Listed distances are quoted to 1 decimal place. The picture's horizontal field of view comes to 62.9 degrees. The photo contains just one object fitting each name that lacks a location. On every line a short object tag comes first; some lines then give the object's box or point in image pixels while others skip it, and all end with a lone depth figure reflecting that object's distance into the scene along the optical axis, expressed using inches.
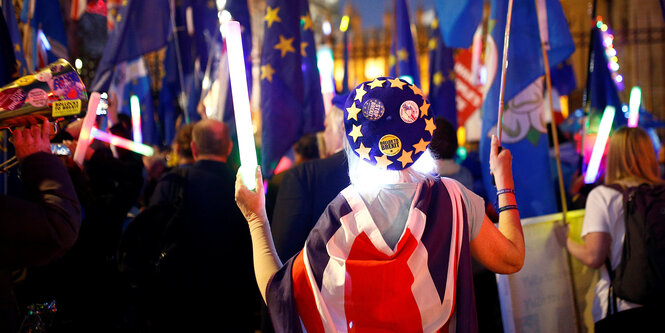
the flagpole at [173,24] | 221.5
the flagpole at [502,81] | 95.8
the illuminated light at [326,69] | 222.3
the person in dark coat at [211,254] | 135.9
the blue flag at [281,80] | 174.2
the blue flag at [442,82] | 311.0
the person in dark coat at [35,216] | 65.3
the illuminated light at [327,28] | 273.7
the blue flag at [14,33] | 159.8
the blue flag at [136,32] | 198.1
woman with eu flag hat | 69.5
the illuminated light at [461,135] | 653.0
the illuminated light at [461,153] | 306.9
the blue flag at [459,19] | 173.9
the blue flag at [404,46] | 253.0
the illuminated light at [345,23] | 239.8
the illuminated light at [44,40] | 210.2
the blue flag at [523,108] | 147.4
